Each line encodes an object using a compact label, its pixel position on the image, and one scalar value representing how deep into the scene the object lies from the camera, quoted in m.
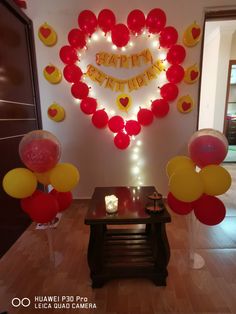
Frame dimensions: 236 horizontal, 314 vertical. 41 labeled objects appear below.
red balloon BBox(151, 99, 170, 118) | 2.28
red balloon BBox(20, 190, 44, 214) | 1.31
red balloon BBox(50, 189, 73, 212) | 1.44
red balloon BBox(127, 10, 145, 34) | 2.07
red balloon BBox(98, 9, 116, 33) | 2.08
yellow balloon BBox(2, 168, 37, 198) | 1.21
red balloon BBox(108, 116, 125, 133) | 2.30
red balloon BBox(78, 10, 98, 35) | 2.10
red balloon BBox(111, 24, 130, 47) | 2.11
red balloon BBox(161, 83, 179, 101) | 2.23
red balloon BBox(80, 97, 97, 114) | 2.28
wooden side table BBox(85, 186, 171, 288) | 1.19
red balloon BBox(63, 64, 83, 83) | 2.20
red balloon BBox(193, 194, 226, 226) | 1.21
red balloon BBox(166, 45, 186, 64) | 2.16
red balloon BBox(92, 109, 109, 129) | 2.30
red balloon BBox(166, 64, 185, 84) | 2.19
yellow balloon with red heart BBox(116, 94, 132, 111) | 2.28
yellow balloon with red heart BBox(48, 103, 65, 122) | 2.32
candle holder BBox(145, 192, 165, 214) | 1.23
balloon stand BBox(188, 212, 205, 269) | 1.44
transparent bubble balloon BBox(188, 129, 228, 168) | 1.20
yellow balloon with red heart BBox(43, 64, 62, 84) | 2.23
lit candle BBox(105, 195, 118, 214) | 1.26
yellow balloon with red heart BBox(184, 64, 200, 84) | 2.21
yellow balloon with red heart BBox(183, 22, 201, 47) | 2.11
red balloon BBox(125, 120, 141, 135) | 2.31
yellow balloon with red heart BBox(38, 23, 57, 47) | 2.13
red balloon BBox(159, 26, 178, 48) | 2.13
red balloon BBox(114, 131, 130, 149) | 2.35
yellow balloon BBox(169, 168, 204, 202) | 1.12
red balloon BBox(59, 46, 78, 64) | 2.18
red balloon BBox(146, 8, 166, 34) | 2.08
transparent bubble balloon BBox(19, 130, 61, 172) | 1.24
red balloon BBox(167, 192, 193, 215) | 1.27
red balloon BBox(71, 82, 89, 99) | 2.23
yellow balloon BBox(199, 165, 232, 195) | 1.15
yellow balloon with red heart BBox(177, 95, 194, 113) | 2.29
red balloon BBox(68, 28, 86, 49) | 2.15
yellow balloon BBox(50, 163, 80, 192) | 1.32
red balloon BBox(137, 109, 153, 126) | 2.29
